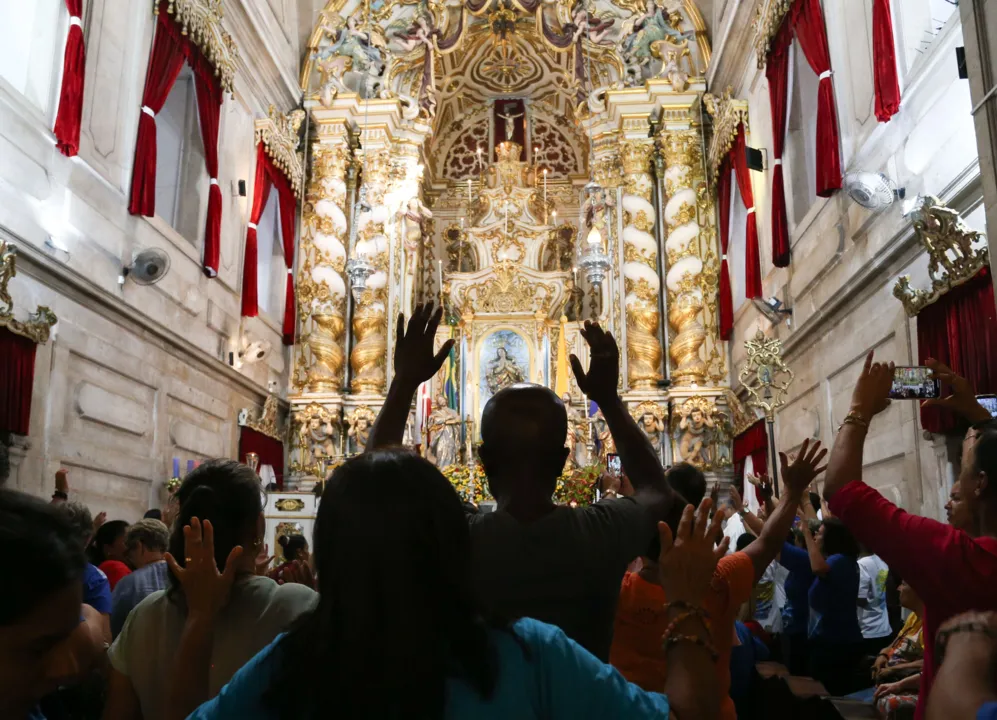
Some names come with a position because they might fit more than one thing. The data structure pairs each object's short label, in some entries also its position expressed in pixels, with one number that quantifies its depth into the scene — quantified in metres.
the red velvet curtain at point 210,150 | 11.26
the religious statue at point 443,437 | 14.27
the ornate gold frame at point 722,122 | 13.05
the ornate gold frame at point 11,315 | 6.75
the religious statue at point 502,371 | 15.72
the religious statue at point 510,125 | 18.28
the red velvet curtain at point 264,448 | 12.66
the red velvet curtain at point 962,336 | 5.79
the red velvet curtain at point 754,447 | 11.85
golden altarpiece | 14.20
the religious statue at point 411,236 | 15.37
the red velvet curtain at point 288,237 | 14.30
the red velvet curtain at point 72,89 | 7.98
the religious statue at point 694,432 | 13.66
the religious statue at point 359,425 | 14.02
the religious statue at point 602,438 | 13.42
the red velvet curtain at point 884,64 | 7.47
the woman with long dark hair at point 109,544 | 4.68
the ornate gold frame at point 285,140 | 13.54
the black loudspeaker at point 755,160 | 11.91
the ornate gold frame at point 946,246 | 5.94
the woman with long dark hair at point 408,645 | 1.15
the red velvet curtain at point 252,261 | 12.76
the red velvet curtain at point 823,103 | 8.91
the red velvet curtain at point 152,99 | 9.48
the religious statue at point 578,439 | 14.26
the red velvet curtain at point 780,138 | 10.77
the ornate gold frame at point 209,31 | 10.57
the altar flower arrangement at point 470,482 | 12.54
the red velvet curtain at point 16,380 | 6.86
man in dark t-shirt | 1.78
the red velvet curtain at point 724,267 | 13.84
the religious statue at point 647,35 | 15.34
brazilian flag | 15.81
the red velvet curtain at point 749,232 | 12.02
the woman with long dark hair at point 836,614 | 4.52
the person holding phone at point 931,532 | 1.93
